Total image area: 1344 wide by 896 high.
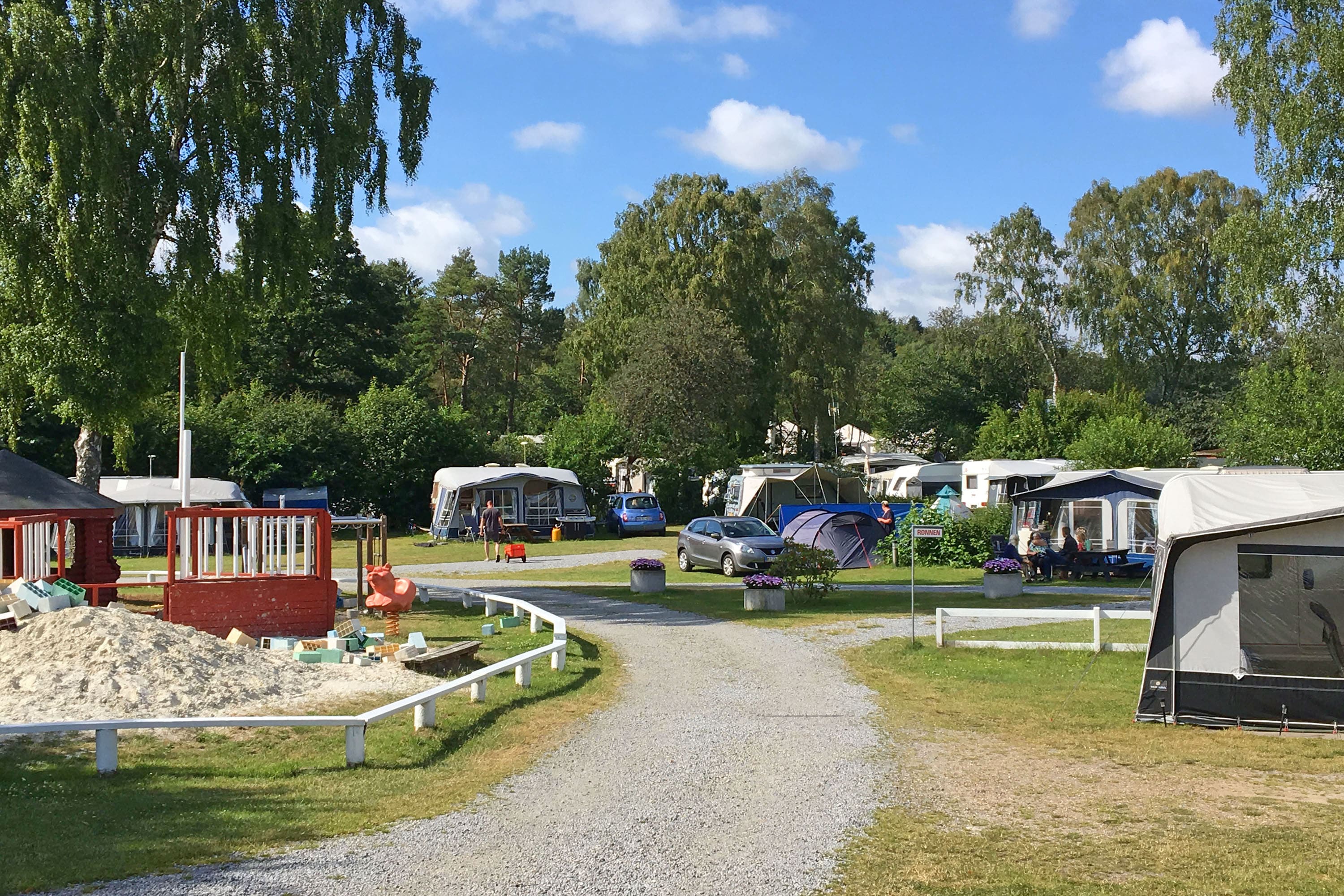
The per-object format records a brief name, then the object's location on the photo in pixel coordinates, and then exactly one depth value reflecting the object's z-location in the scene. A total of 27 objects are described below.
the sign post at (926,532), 15.37
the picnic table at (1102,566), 23.22
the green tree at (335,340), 49.88
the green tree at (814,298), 49.66
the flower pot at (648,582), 21.27
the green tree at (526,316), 67.75
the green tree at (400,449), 41.72
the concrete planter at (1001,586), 19.58
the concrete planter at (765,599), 18.27
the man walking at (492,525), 31.86
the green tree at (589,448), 43.38
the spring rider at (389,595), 15.60
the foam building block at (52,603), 12.02
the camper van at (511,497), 37.06
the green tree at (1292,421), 29.22
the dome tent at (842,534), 25.44
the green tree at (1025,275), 49.88
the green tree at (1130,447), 34.28
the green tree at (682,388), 43.75
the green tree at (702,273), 47.09
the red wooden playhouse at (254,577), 14.27
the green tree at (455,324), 62.03
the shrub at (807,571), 19.69
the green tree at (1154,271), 46.69
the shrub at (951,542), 26.03
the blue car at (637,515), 38.88
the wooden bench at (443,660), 12.10
